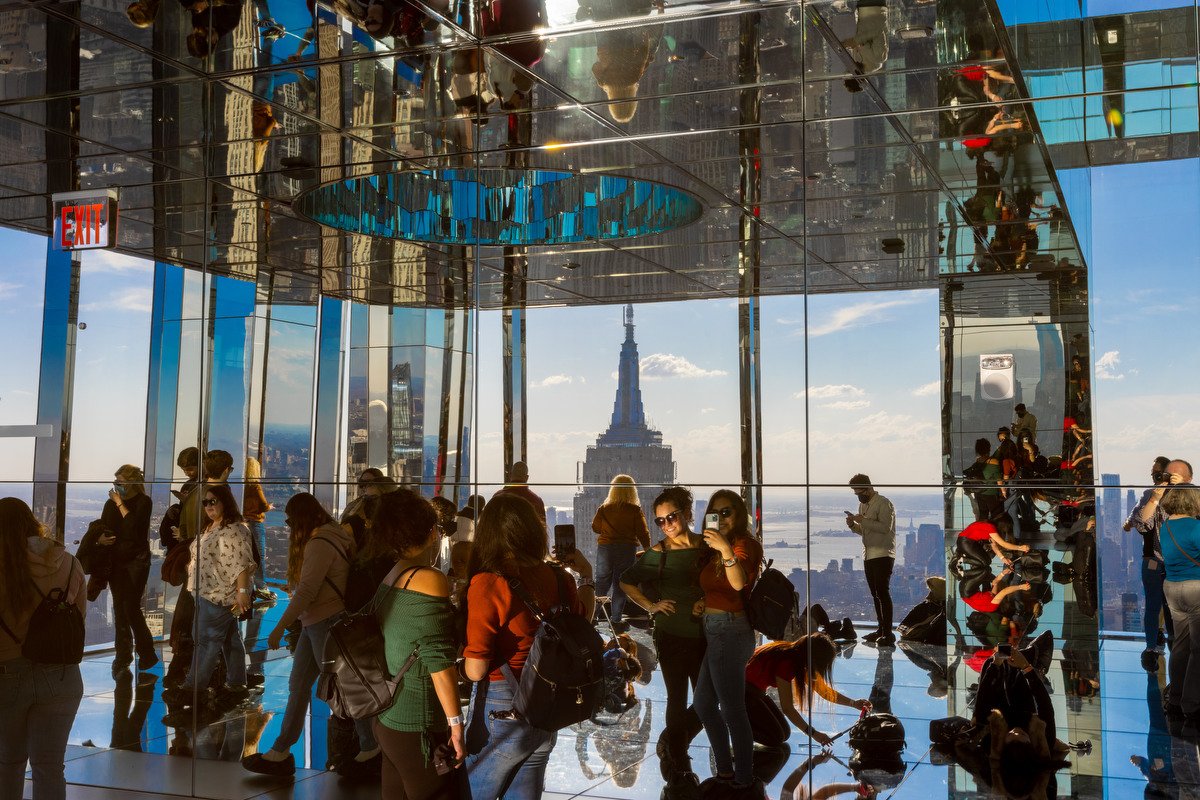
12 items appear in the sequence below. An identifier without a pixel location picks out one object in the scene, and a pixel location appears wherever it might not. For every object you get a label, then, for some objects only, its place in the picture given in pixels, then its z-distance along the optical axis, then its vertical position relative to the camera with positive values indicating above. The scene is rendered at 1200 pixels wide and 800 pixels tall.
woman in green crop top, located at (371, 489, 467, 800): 5.29 -0.80
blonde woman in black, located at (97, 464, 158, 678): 8.04 -0.60
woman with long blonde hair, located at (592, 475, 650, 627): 6.84 -0.35
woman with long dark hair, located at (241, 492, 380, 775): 7.23 -0.80
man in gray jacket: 6.29 -0.34
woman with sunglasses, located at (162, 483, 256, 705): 7.89 -0.76
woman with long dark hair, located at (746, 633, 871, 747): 6.46 -1.08
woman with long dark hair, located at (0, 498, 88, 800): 6.04 -1.04
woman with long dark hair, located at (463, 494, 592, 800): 5.32 -0.66
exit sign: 8.09 +1.64
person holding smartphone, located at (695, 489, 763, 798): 6.59 -0.88
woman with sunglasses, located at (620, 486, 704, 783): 6.71 -0.73
